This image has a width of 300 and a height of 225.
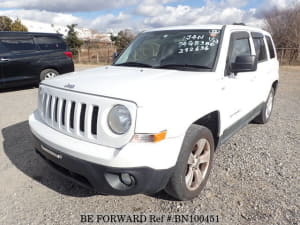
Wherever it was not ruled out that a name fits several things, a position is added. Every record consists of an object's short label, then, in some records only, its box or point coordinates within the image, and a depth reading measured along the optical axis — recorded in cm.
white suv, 189
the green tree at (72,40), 2297
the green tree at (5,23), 2686
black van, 723
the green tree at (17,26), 2688
